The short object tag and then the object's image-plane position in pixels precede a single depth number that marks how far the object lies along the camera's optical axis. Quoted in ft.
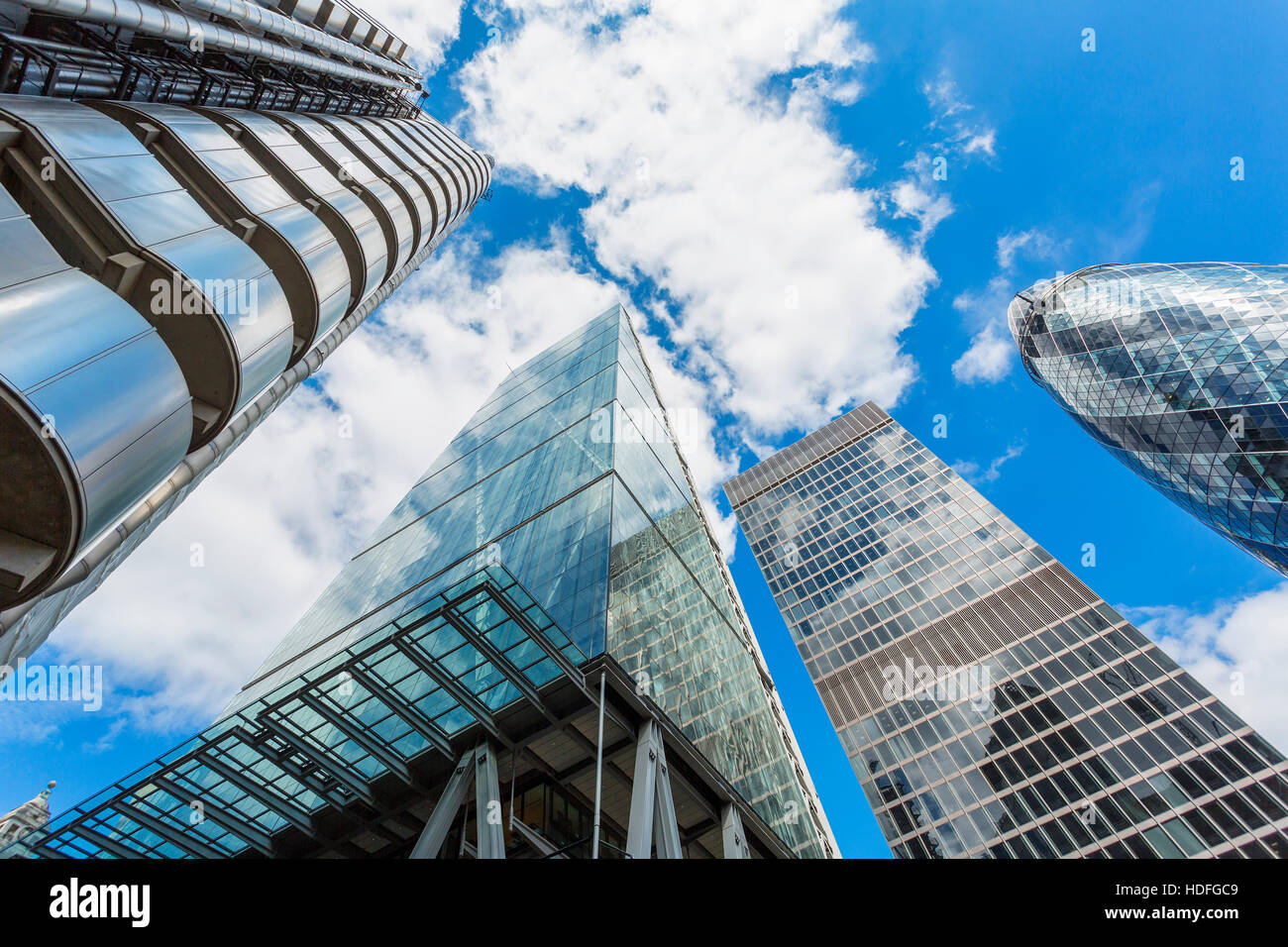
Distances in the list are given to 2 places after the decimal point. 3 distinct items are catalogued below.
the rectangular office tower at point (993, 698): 159.94
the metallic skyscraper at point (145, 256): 18.72
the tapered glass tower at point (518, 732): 41.22
